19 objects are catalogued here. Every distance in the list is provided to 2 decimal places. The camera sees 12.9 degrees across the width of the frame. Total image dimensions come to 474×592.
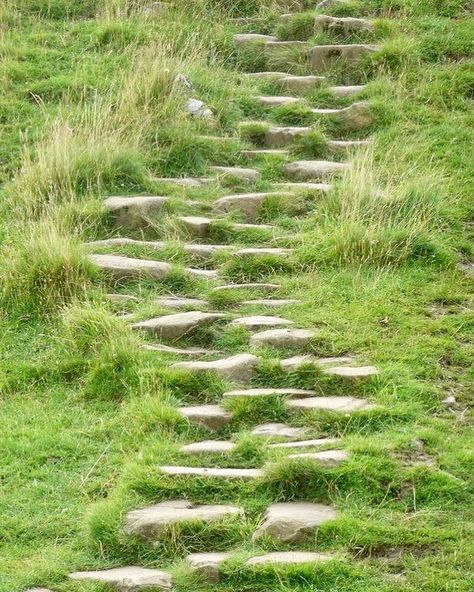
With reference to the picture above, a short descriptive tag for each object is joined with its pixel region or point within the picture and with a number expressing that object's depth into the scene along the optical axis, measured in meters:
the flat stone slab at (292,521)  10.28
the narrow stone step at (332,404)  12.36
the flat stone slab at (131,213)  17.35
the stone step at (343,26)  23.43
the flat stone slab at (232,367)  13.42
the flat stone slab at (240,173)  19.11
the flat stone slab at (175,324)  14.51
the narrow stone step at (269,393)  12.86
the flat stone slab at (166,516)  10.57
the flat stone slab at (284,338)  13.99
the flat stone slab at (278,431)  12.06
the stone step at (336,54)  22.70
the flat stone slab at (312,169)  18.89
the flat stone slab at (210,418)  12.61
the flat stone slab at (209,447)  11.96
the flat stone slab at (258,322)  14.50
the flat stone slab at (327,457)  11.12
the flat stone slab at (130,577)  9.83
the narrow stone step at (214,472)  11.35
